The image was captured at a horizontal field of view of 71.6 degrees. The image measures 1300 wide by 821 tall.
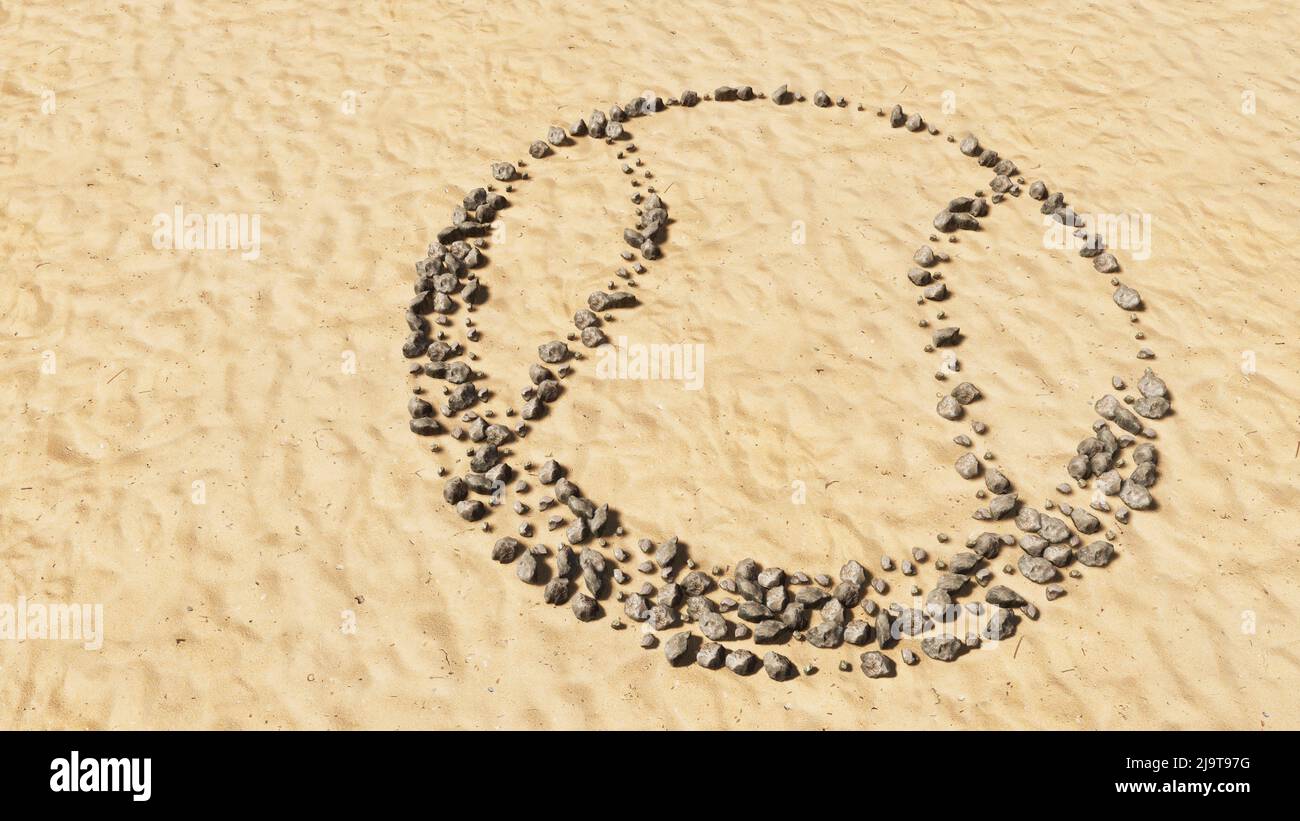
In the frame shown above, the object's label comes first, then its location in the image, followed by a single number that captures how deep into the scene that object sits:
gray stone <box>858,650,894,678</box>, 5.83
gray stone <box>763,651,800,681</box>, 5.80
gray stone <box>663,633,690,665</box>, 5.89
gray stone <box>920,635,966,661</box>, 5.93
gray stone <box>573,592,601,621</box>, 6.14
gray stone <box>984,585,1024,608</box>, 6.17
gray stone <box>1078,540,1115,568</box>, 6.41
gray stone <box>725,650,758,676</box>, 5.84
